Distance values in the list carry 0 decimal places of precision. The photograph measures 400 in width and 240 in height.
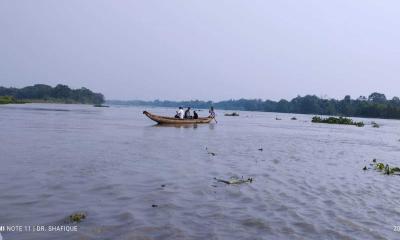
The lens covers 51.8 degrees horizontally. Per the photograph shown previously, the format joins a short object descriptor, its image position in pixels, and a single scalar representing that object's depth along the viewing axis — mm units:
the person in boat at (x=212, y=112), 53131
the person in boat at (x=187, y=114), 47106
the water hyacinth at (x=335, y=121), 75375
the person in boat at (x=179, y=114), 45025
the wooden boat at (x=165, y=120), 43372
